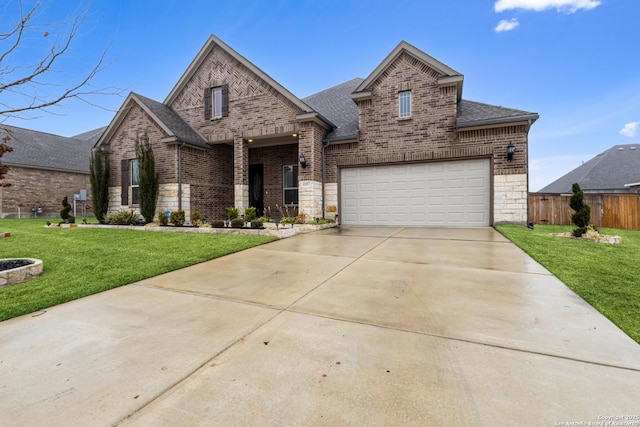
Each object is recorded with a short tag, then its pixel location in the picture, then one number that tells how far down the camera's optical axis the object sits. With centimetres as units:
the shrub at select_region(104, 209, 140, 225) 1080
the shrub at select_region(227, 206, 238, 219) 1039
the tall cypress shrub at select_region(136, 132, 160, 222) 1077
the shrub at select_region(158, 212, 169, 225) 1002
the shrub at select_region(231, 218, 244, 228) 900
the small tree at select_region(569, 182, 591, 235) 741
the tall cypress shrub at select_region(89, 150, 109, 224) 1170
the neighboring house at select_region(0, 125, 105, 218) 1623
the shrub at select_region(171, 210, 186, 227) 1000
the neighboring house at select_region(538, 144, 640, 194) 1831
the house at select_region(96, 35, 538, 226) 967
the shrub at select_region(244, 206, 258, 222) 988
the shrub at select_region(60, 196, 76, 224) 1148
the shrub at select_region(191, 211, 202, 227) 977
